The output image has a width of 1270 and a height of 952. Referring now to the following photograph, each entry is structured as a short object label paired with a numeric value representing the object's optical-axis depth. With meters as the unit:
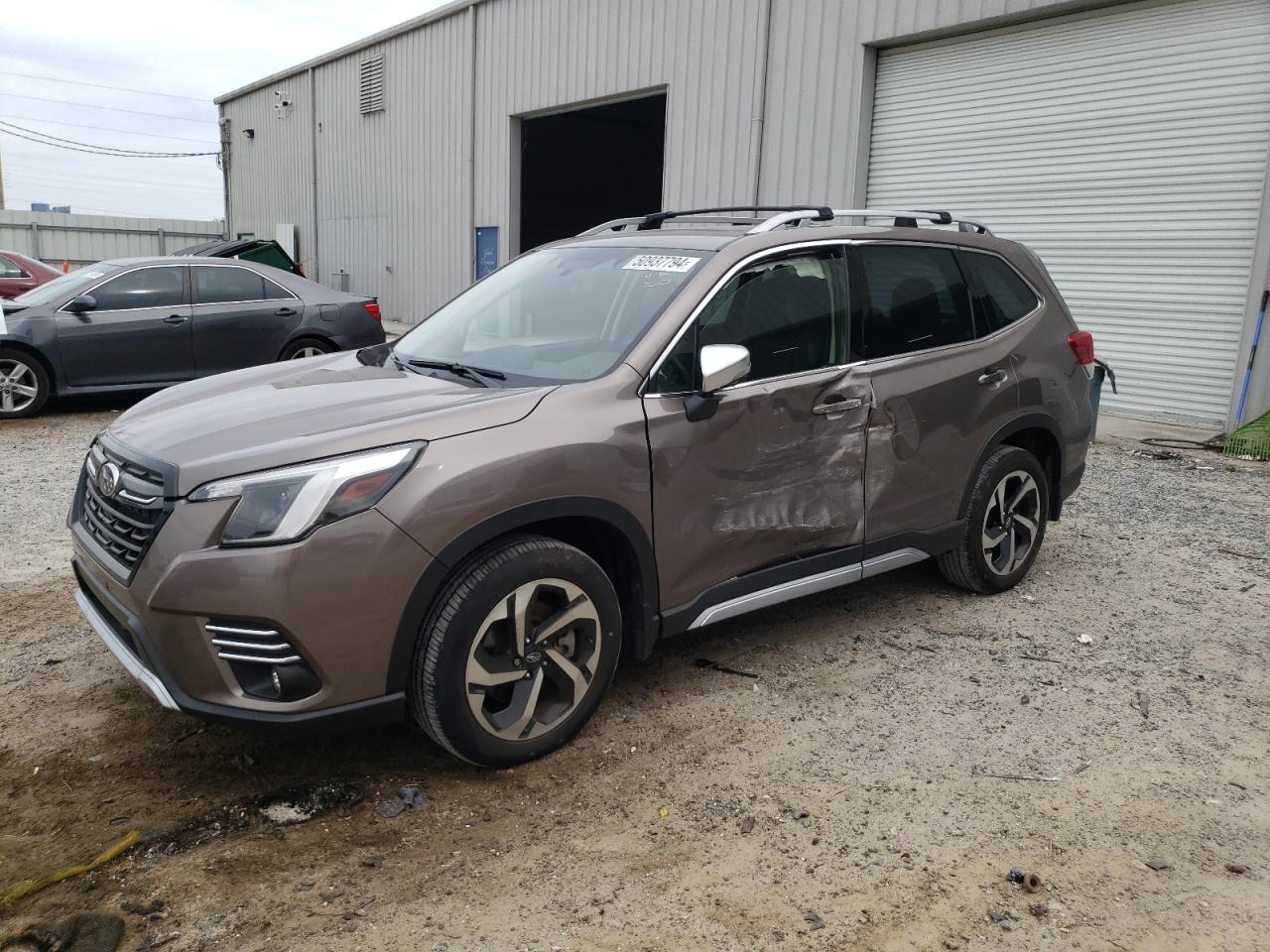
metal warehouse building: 9.62
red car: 15.27
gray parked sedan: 9.55
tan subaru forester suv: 2.86
